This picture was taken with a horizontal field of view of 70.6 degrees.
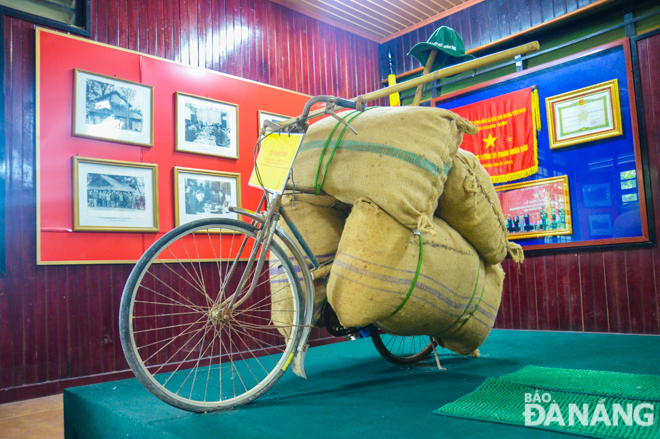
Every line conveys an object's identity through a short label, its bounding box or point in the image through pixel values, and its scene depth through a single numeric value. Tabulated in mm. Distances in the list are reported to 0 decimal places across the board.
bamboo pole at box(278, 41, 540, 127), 1489
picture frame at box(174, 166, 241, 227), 3130
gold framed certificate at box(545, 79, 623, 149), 3320
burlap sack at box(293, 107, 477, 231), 1526
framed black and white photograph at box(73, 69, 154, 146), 2752
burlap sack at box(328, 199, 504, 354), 1493
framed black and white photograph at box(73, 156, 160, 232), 2705
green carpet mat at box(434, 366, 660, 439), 1109
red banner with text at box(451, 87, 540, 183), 3746
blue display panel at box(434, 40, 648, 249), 3242
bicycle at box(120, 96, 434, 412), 1310
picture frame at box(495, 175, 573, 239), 3557
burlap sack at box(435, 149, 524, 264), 1744
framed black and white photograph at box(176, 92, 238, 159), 3199
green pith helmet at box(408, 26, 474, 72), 2193
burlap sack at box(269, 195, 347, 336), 1711
